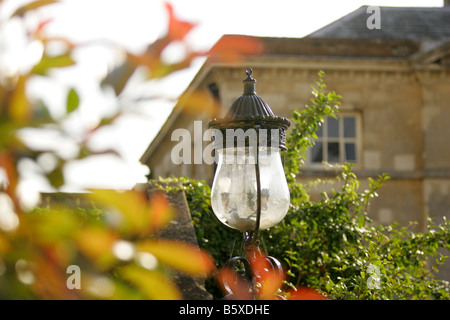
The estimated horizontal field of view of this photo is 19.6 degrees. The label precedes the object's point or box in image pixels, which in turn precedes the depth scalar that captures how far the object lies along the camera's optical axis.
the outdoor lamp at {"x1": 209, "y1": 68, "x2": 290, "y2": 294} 4.45
